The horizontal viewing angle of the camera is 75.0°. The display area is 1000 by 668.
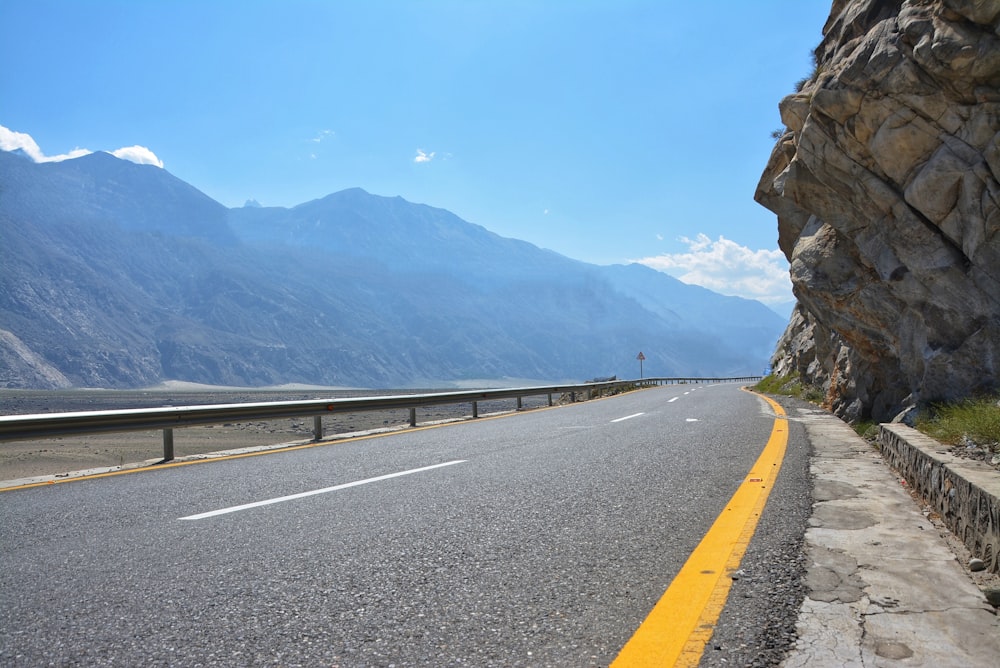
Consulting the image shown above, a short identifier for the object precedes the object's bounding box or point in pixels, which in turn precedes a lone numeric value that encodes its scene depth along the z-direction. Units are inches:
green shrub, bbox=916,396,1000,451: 240.5
